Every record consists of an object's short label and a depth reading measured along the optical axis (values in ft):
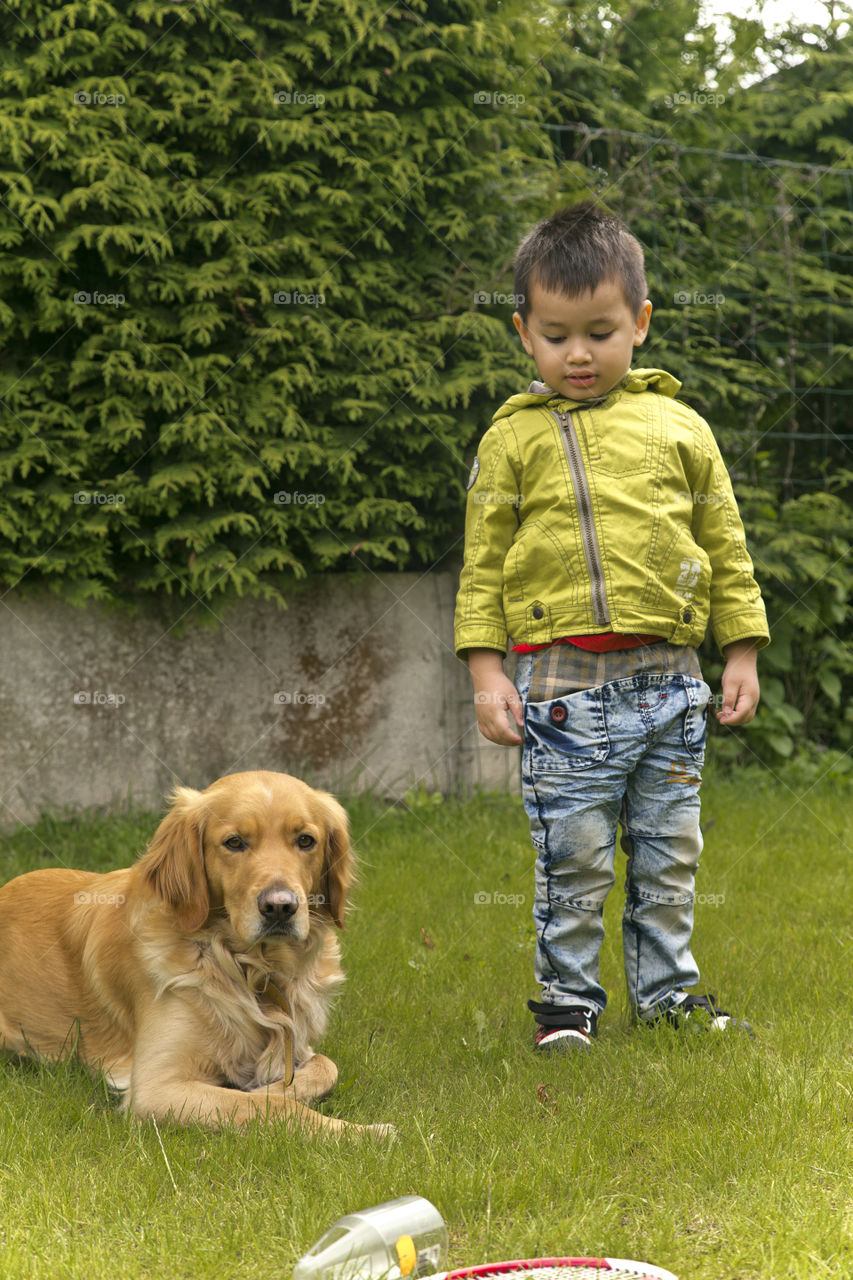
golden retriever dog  8.34
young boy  9.44
